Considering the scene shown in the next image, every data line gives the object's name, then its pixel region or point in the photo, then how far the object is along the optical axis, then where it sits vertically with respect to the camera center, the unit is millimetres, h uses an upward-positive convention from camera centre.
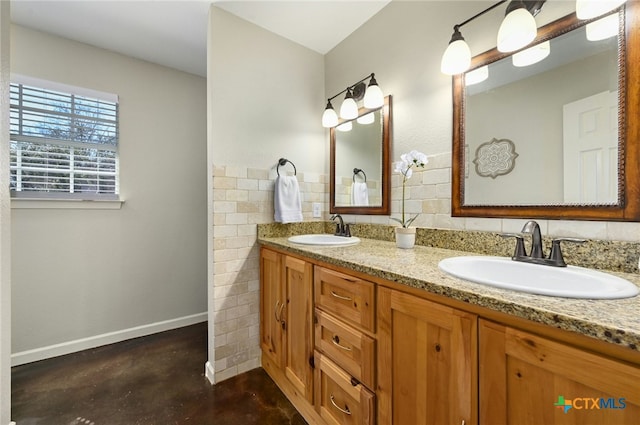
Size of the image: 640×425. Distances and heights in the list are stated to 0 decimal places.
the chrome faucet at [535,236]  931 -85
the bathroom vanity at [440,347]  490 -366
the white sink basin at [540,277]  611 -199
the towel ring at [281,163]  1928 +390
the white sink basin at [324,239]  1472 -182
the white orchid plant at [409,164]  1347 +269
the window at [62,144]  1861 +540
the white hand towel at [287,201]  1814 +87
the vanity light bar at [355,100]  1642 +791
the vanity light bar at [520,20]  865 +743
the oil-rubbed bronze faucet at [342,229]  1842 -123
